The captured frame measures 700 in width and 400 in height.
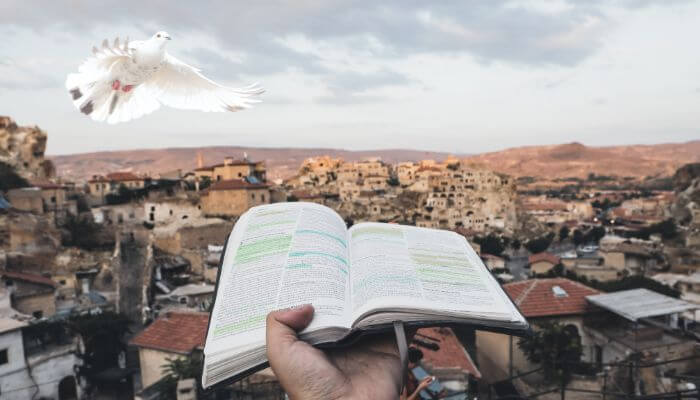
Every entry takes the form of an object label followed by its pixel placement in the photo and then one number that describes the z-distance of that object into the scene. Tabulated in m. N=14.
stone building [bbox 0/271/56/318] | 11.79
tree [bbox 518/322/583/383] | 7.17
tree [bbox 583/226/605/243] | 35.44
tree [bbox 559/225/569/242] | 38.21
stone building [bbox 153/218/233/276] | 21.83
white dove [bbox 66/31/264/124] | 2.84
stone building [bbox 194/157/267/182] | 31.64
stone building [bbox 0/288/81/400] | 8.82
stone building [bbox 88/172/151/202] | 29.30
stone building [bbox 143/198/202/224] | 24.75
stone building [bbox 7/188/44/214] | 20.95
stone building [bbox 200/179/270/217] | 25.36
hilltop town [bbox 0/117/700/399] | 7.71
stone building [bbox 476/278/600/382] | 8.17
